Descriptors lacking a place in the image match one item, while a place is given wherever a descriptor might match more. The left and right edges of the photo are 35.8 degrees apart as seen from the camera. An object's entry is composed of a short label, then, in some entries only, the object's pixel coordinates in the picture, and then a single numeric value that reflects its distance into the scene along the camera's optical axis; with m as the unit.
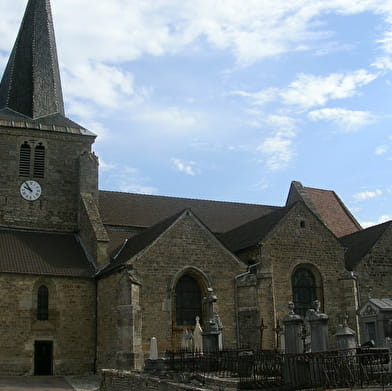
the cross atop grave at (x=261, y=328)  22.97
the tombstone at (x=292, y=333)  16.30
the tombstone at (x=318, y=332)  16.16
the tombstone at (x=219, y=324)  19.34
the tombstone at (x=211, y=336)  18.81
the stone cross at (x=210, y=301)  22.83
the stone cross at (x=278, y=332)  22.94
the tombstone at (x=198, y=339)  20.55
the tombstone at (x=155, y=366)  17.21
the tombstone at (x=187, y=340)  21.06
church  23.09
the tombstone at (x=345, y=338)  15.99
